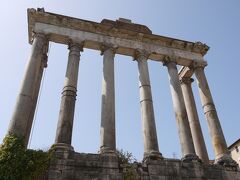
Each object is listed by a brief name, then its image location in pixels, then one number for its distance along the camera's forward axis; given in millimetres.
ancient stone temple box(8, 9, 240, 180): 16750
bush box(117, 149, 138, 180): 16641
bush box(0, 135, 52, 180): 14894
